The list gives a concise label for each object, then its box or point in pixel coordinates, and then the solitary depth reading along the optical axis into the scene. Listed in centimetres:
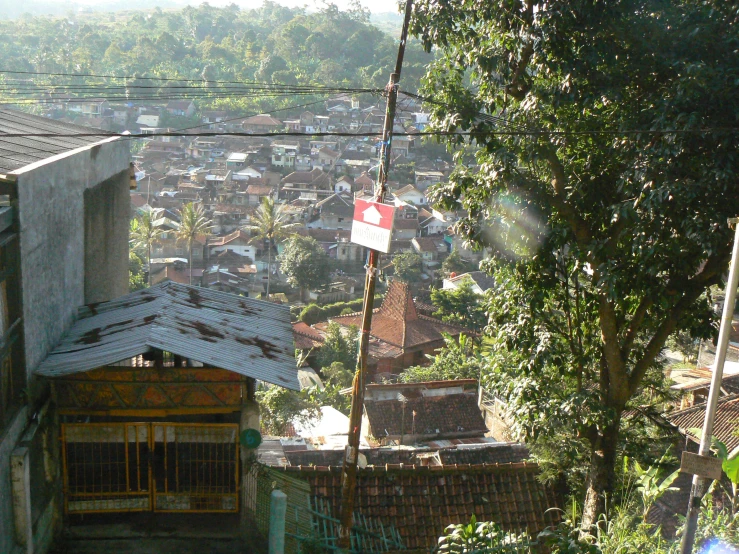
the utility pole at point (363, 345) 609
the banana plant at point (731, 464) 627
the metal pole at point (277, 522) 558
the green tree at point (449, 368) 2208
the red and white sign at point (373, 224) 588
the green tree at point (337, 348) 2625
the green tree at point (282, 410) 1527
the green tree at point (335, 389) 1994
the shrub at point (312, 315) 3347
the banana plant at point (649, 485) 666
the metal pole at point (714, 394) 524
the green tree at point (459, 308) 3030
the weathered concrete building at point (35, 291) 521
